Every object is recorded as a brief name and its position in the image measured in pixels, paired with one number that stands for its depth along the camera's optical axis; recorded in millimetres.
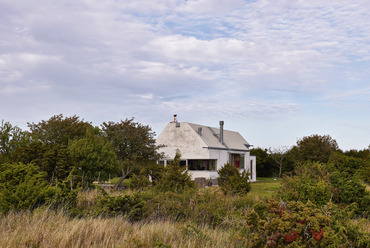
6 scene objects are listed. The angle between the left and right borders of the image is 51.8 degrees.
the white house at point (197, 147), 36219
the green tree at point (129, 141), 27047
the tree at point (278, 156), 46688
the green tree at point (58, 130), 28150
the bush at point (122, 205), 10930
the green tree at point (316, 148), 42344
